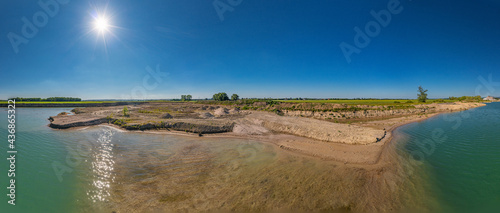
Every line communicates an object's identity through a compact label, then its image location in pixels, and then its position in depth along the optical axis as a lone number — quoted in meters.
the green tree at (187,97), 150.69
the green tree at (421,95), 68.89
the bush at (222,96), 95.25
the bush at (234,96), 103.68
